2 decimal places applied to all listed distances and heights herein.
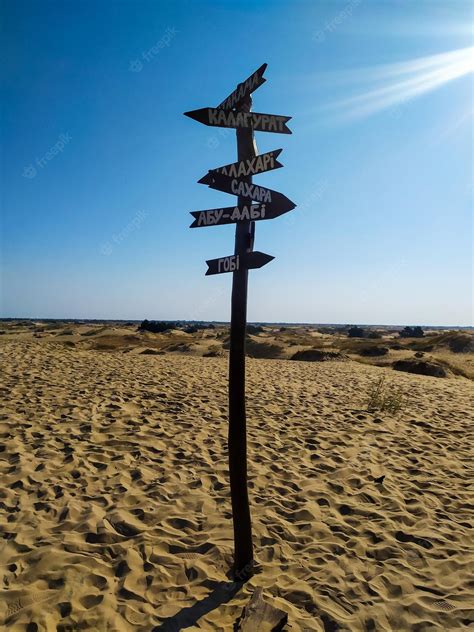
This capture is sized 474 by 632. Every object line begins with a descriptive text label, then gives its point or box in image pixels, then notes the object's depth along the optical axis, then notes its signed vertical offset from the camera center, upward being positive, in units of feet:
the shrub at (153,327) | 149.48 -4.07
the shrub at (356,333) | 169.74 -5.21
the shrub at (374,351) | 84.16 -6.47
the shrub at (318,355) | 70.34 -6.47
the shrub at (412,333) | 176.43 -4.73
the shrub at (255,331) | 176.53 -5.66
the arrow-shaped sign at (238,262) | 9.81 +1.48
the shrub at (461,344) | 97.14 -5.11
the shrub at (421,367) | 58.09 -7.02
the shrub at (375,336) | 156.66 -6.11
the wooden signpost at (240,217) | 10.09 +2.69
